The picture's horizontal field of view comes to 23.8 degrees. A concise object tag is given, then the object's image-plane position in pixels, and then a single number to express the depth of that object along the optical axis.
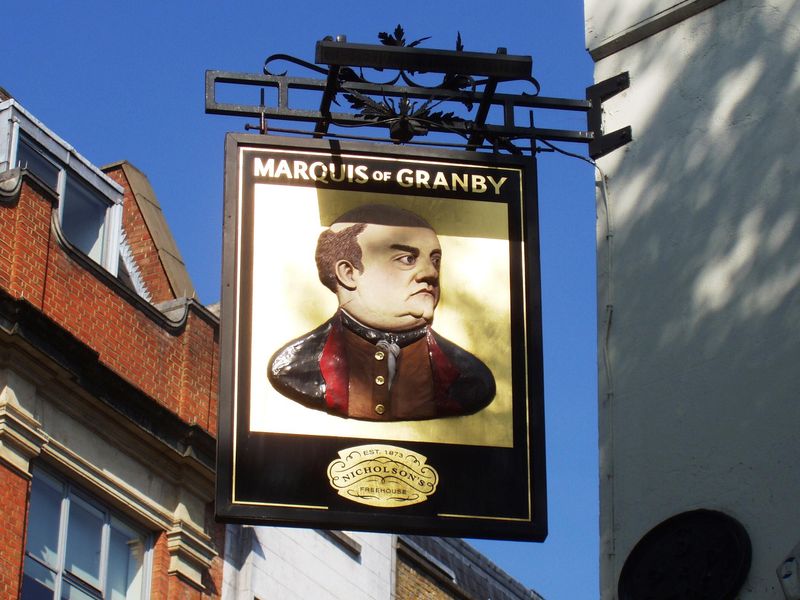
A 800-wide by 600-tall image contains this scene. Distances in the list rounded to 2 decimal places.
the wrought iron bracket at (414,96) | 10.76
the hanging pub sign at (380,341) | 9.70
